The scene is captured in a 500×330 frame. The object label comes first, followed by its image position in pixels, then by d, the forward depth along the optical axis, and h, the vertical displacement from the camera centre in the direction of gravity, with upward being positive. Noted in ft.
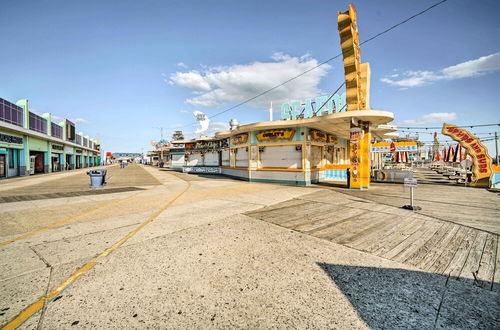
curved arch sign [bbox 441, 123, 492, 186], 40.52 +1.53
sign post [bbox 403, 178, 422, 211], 22.55 -2.63
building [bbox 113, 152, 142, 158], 457.27 +22.57
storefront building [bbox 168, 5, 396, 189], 38.65 +5.92
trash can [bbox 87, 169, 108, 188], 41.27 -2.67
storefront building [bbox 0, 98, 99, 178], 71.39 +10.55
